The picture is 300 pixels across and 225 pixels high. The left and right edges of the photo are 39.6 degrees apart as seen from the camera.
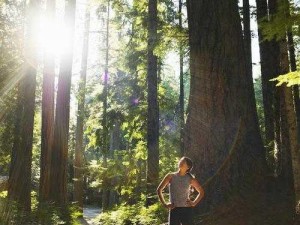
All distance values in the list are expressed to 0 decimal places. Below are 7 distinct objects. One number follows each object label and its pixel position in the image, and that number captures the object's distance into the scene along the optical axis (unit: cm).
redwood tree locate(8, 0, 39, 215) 1395
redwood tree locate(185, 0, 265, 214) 805
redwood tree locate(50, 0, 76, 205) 1372
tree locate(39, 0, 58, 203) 1371
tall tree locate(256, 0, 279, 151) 1017
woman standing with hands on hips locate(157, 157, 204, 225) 647
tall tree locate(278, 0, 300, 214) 695
